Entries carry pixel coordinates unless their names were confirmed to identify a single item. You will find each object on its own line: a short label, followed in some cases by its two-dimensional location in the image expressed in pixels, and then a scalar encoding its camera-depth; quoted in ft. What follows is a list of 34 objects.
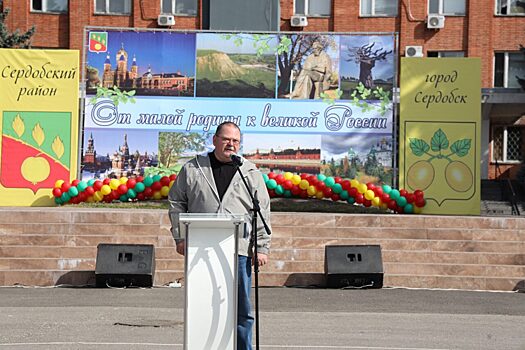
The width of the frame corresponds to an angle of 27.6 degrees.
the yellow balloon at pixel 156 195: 84.33
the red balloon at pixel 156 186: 84.17
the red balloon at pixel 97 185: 83.87
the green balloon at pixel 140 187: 84.28
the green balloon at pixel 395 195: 82.58
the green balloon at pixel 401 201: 82.28
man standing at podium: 26.96
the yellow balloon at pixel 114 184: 84.33
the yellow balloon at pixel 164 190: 83.92
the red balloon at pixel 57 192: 83.71
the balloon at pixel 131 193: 84.53
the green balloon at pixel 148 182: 84.33
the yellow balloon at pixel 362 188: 83.51
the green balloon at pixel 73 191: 83.05
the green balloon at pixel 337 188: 83.76
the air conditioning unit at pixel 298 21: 145.28
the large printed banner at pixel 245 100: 85.56
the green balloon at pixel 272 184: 84.64
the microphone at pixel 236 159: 26.91
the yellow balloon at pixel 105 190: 83.82
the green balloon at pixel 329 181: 84.07
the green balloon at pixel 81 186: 83.51
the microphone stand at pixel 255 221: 26.45
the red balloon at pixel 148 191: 84.33
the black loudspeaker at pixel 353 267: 57.31
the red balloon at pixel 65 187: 83.61
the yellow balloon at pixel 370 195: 83.05
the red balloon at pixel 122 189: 84.38
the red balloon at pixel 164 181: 84.17
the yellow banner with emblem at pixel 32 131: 84.64
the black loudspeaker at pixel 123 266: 56.08
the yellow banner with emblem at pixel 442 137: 84.53
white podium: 25.22
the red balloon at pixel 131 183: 84.64
